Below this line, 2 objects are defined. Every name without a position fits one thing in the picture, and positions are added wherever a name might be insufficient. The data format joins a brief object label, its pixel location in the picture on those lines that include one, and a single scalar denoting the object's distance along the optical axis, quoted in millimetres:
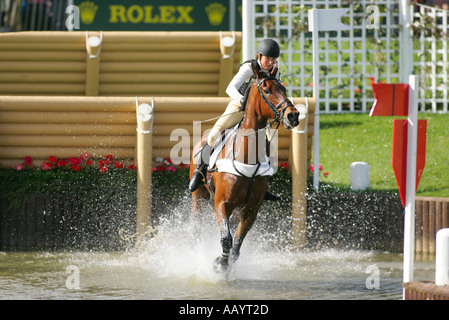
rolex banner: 30422
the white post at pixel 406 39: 27375
